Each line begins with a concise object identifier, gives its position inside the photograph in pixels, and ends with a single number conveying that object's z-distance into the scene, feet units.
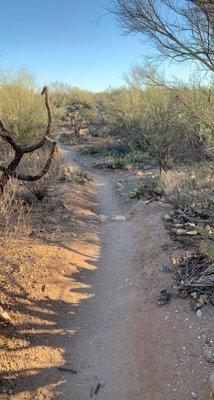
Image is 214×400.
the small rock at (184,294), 16.70
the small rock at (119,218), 29.19
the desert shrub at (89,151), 56.08
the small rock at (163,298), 17.15
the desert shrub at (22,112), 43.55
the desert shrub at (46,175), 27.50
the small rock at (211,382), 12.30
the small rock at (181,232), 22.31
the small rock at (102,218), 28.94
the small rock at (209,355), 13.60
